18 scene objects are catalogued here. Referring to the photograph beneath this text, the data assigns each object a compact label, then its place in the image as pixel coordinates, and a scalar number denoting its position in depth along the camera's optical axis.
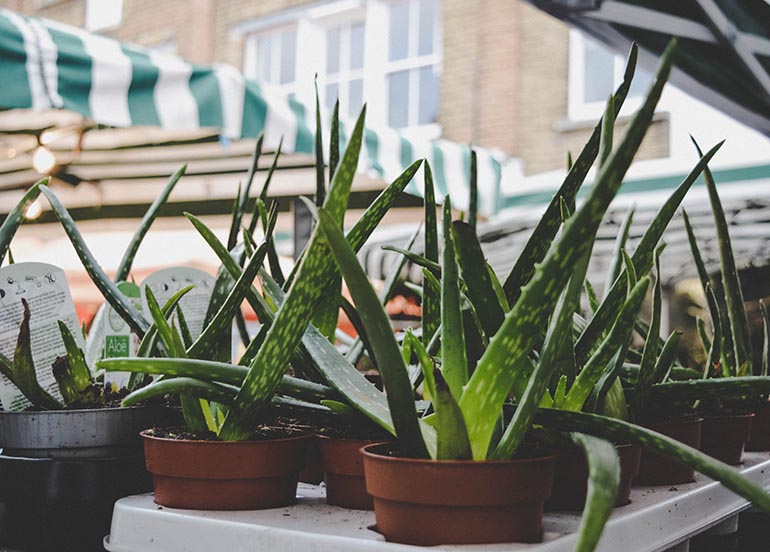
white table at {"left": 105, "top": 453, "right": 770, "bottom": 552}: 0.51
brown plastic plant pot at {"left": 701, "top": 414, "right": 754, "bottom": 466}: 0.83
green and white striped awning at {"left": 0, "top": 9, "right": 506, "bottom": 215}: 1.76
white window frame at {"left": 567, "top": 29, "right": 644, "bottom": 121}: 5.09
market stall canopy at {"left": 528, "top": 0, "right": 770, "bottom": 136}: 1.74
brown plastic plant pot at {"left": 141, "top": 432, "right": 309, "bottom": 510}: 0.59
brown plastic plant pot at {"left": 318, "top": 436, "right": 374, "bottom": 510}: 0.61
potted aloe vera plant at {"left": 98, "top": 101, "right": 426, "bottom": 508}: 0.52
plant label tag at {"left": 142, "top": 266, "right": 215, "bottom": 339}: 0.84
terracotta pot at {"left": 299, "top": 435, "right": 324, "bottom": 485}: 0.67
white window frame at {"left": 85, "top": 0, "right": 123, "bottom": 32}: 7.74
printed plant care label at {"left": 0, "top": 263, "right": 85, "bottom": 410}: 0.73
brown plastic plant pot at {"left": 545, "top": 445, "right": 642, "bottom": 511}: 0.60
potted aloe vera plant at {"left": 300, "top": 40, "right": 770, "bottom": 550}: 0.43
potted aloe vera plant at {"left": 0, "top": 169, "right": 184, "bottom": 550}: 0.67
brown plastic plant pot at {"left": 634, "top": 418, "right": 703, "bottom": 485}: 0.71
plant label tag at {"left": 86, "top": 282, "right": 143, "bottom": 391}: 0.87
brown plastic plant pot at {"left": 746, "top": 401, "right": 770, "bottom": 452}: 0.98
